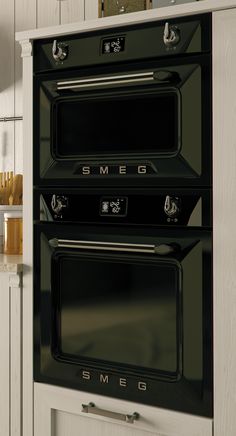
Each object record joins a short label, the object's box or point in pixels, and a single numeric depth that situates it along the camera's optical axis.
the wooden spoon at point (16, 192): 2.60
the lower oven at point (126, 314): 1.76
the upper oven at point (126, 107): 1.75
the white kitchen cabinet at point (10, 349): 2.10
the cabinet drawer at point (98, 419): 1.79
